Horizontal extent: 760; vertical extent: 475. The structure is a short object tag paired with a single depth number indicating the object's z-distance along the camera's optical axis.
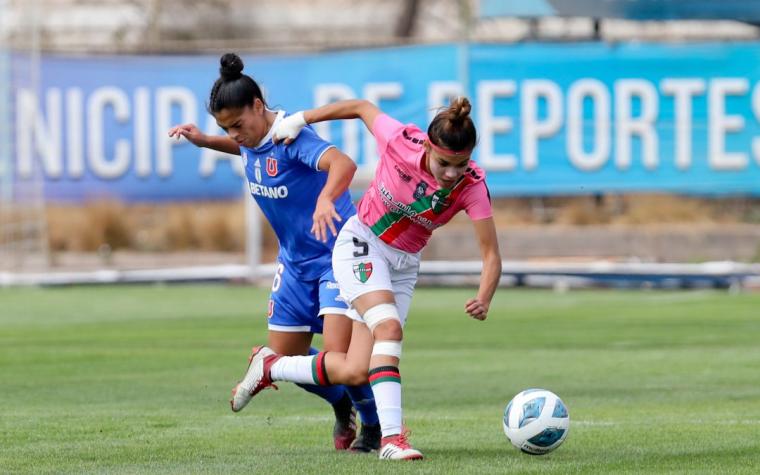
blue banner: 54.69
